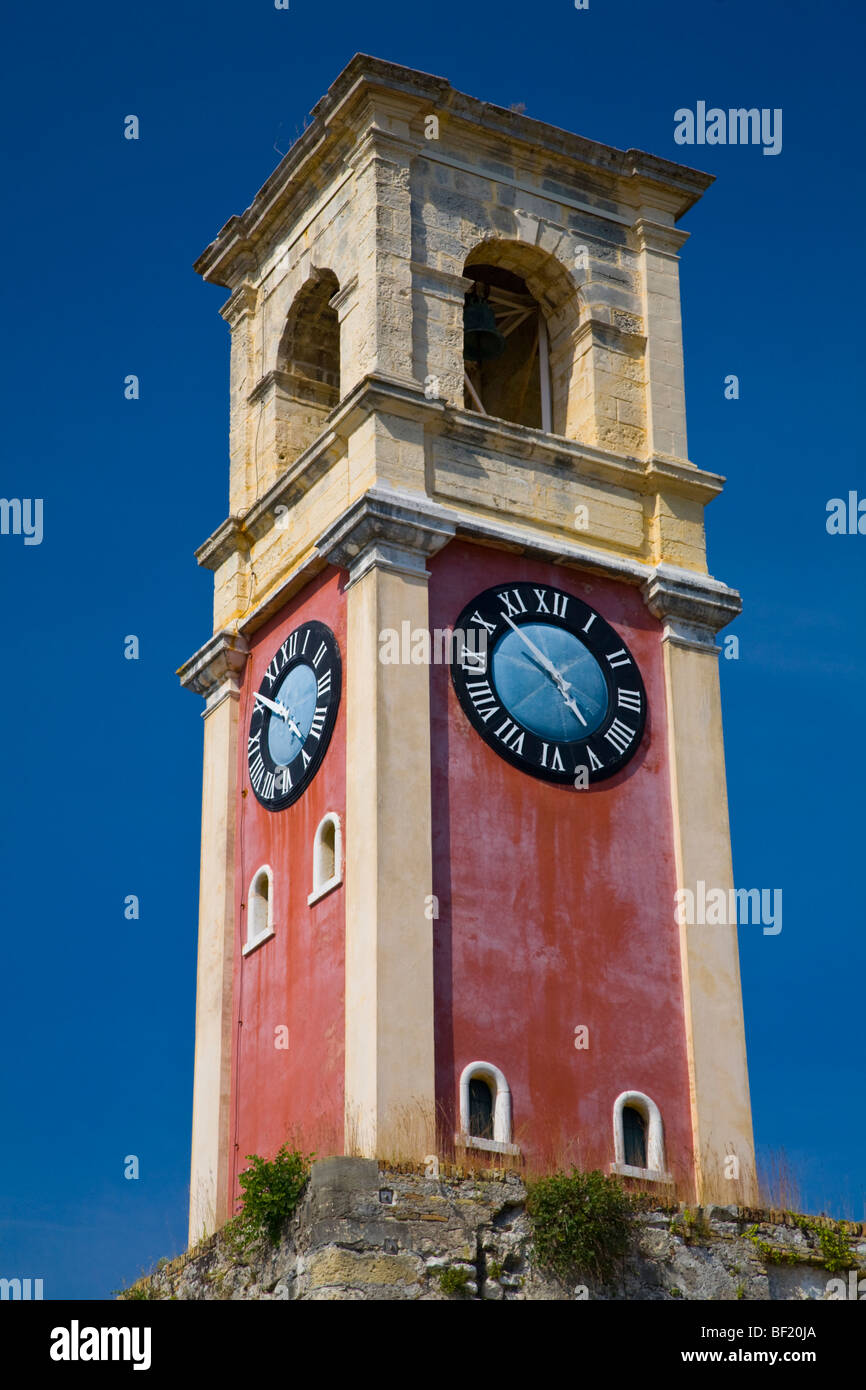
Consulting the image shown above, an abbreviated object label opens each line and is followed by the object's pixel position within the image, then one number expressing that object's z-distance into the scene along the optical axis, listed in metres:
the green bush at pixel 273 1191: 25.53
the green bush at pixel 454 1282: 24.72
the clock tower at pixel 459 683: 27.66
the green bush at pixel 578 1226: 25.50
